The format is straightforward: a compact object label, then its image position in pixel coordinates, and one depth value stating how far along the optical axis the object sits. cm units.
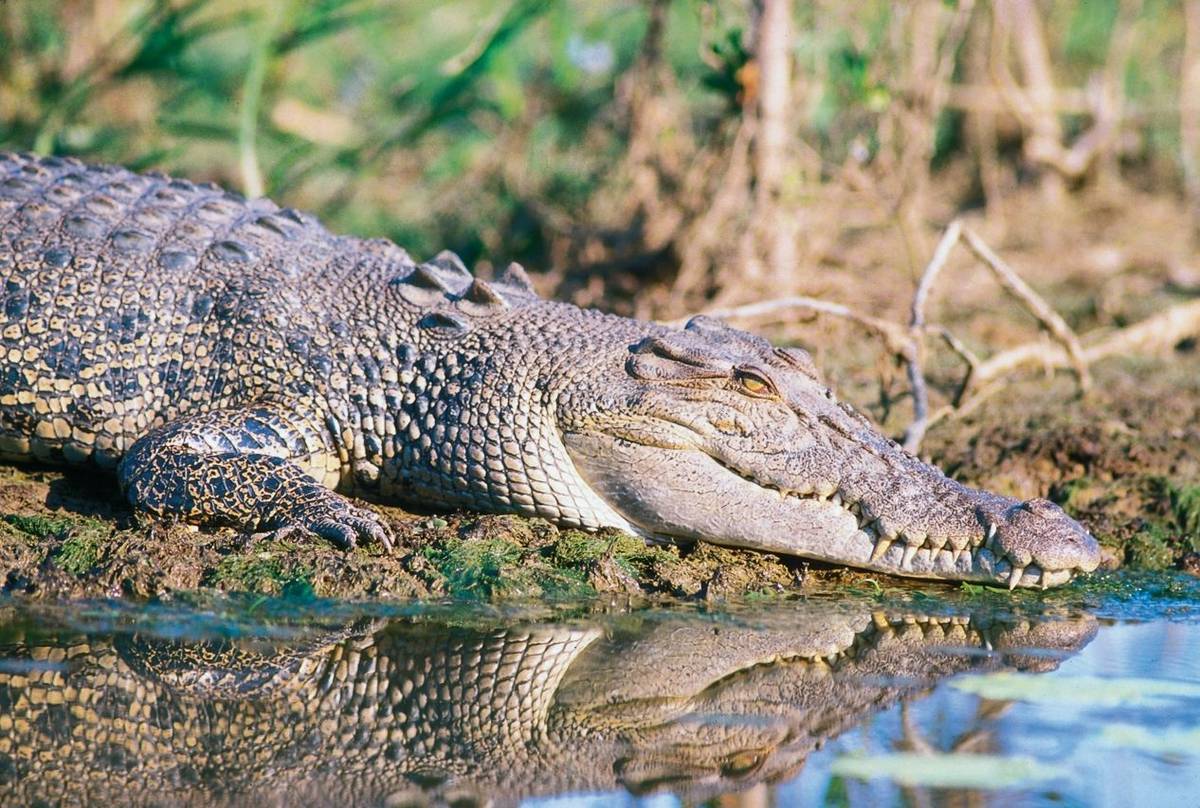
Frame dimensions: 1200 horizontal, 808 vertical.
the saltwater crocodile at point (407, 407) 1023
